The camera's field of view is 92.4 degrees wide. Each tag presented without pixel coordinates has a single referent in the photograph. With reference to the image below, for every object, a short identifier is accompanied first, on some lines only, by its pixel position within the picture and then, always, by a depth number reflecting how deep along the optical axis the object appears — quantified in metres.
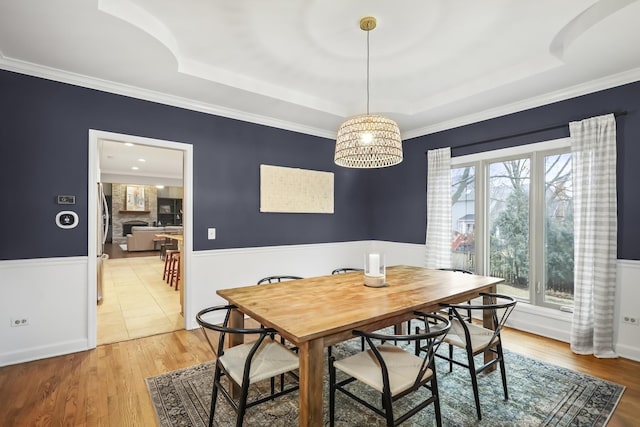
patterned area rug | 1.93
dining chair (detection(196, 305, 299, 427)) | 1.58
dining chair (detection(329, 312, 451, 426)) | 1.53
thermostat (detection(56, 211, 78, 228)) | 2.84
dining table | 1.48
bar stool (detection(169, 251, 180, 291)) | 5.41
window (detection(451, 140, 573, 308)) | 3.31
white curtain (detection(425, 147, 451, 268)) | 4.16
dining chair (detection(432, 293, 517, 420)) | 1.99
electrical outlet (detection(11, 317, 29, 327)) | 2.66
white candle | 2.42
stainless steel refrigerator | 4.03
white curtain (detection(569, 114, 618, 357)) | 2.85
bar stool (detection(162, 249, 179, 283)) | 5.63
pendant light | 2.36
